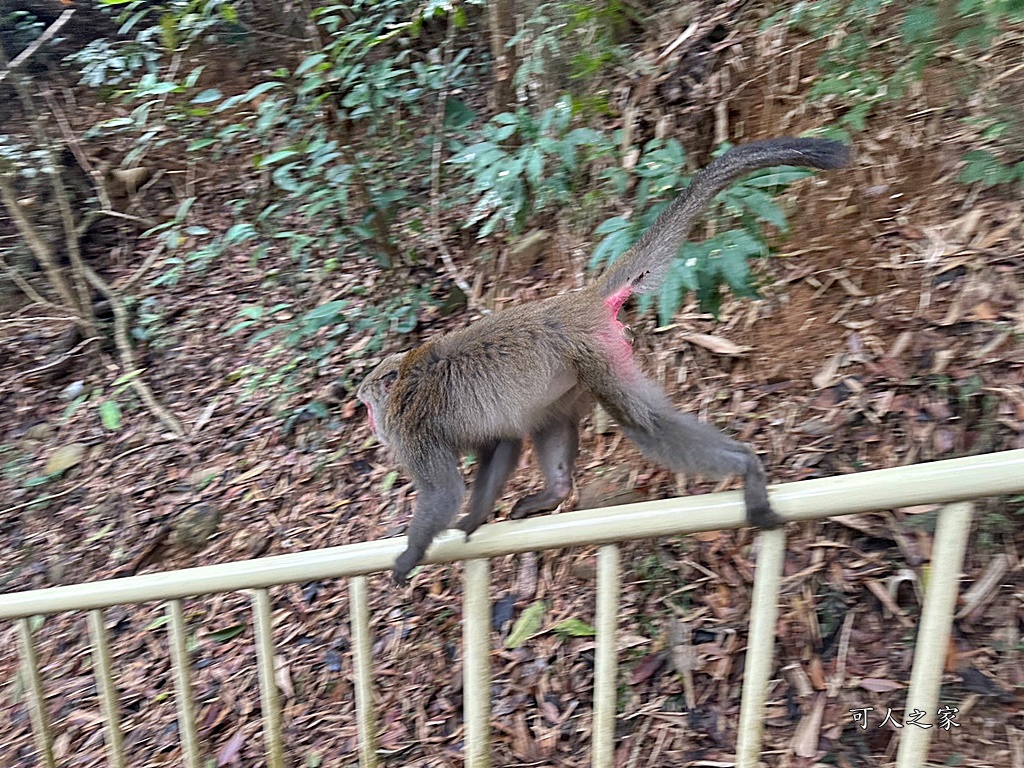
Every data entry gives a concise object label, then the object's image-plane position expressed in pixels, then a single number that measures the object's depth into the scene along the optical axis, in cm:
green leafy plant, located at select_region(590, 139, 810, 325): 228
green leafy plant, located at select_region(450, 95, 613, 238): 287
